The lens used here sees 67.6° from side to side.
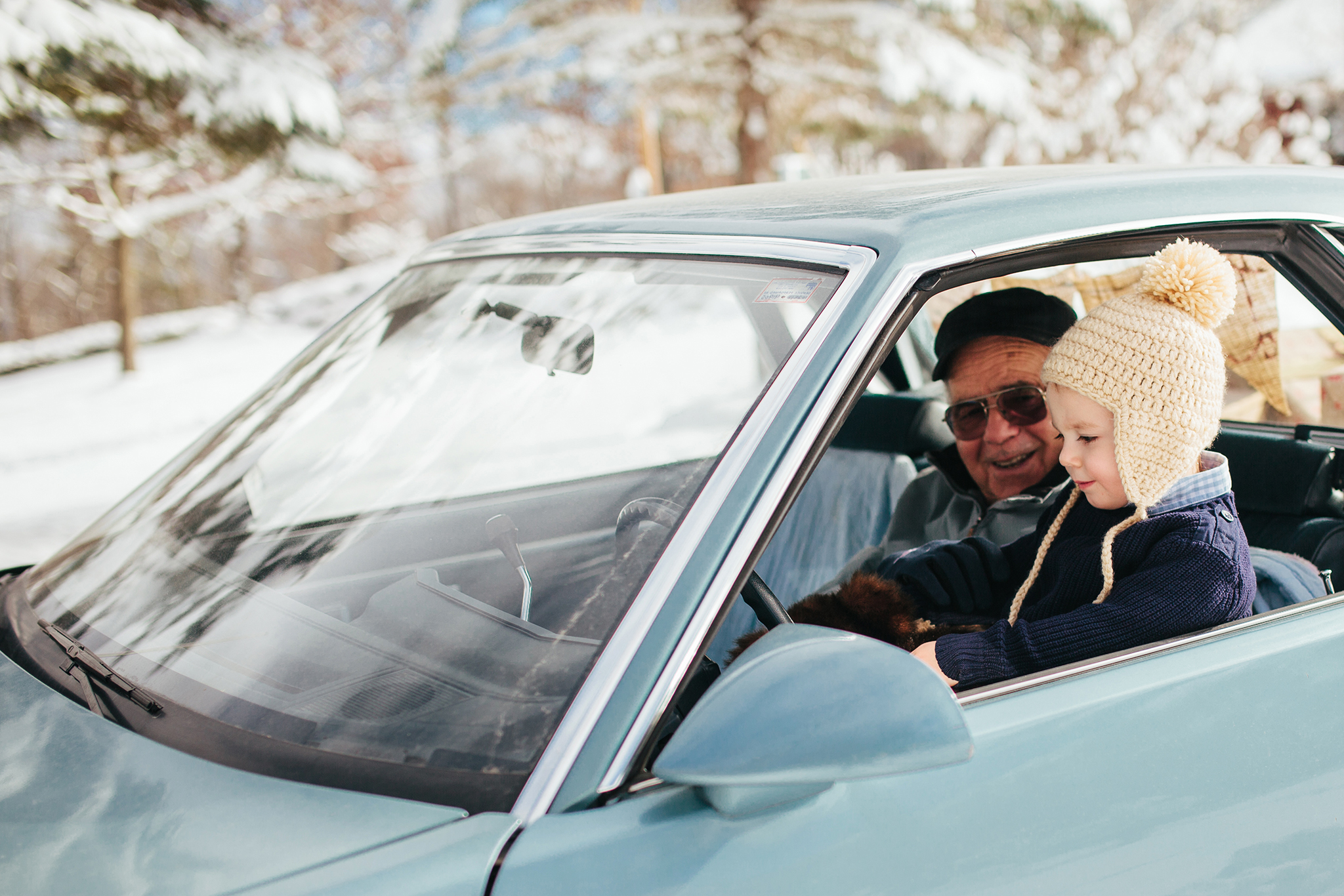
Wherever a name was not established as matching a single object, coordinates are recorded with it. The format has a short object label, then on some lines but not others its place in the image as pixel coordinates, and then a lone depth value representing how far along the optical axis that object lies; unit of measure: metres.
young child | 1.35
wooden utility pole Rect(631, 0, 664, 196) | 12.66
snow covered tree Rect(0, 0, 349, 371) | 7.27
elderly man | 2.19
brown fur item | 1.63
